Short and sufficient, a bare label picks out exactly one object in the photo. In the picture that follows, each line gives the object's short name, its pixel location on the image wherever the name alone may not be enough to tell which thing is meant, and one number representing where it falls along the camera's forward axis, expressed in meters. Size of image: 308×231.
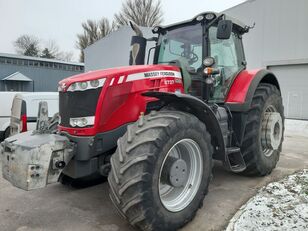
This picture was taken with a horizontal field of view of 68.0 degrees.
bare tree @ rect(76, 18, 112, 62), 27.77
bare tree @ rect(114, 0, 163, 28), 23.67
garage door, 9.11
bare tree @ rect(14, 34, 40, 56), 38.14
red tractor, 1.98
